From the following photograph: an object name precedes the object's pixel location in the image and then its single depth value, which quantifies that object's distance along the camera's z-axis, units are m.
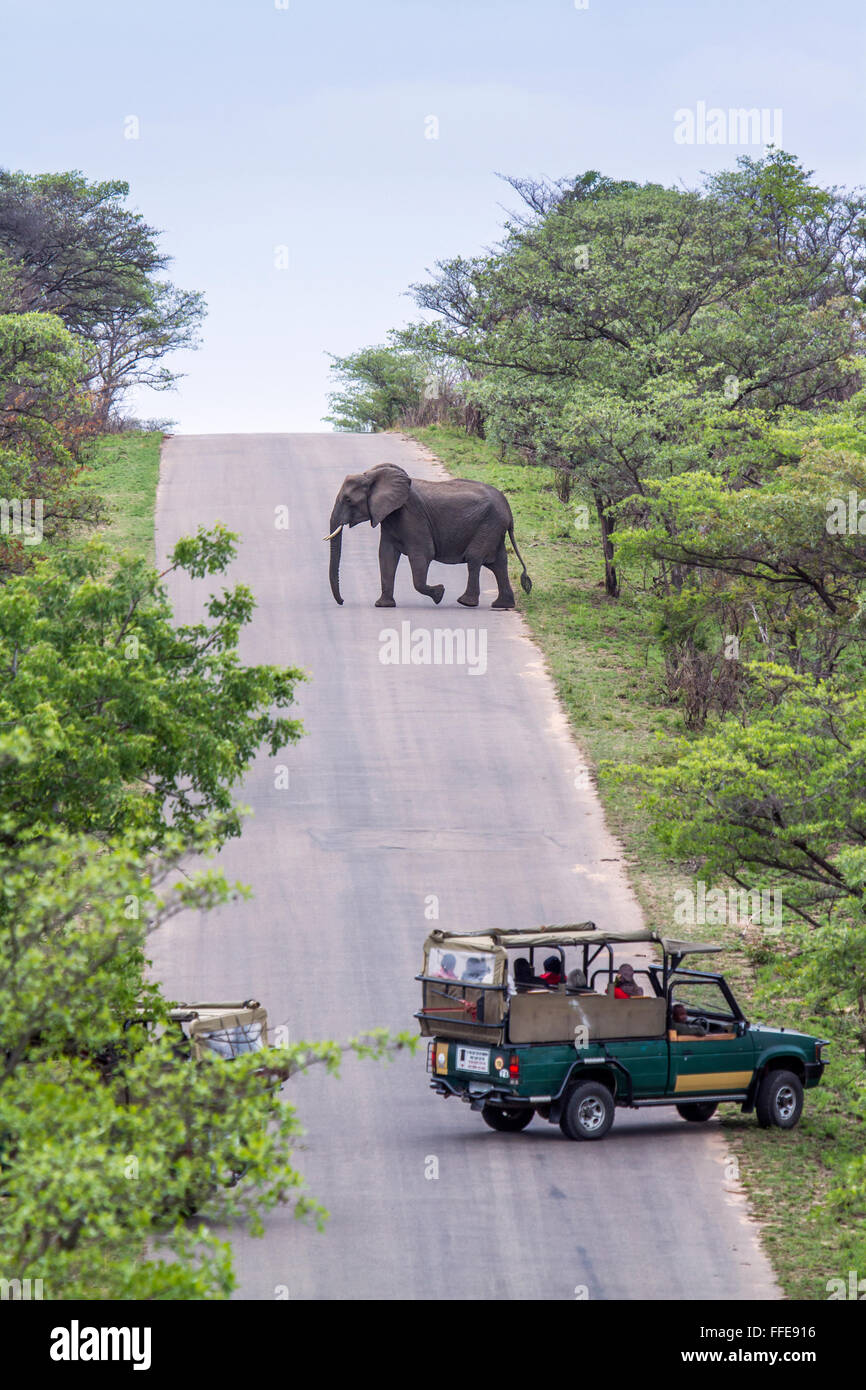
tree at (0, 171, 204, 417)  54.44
